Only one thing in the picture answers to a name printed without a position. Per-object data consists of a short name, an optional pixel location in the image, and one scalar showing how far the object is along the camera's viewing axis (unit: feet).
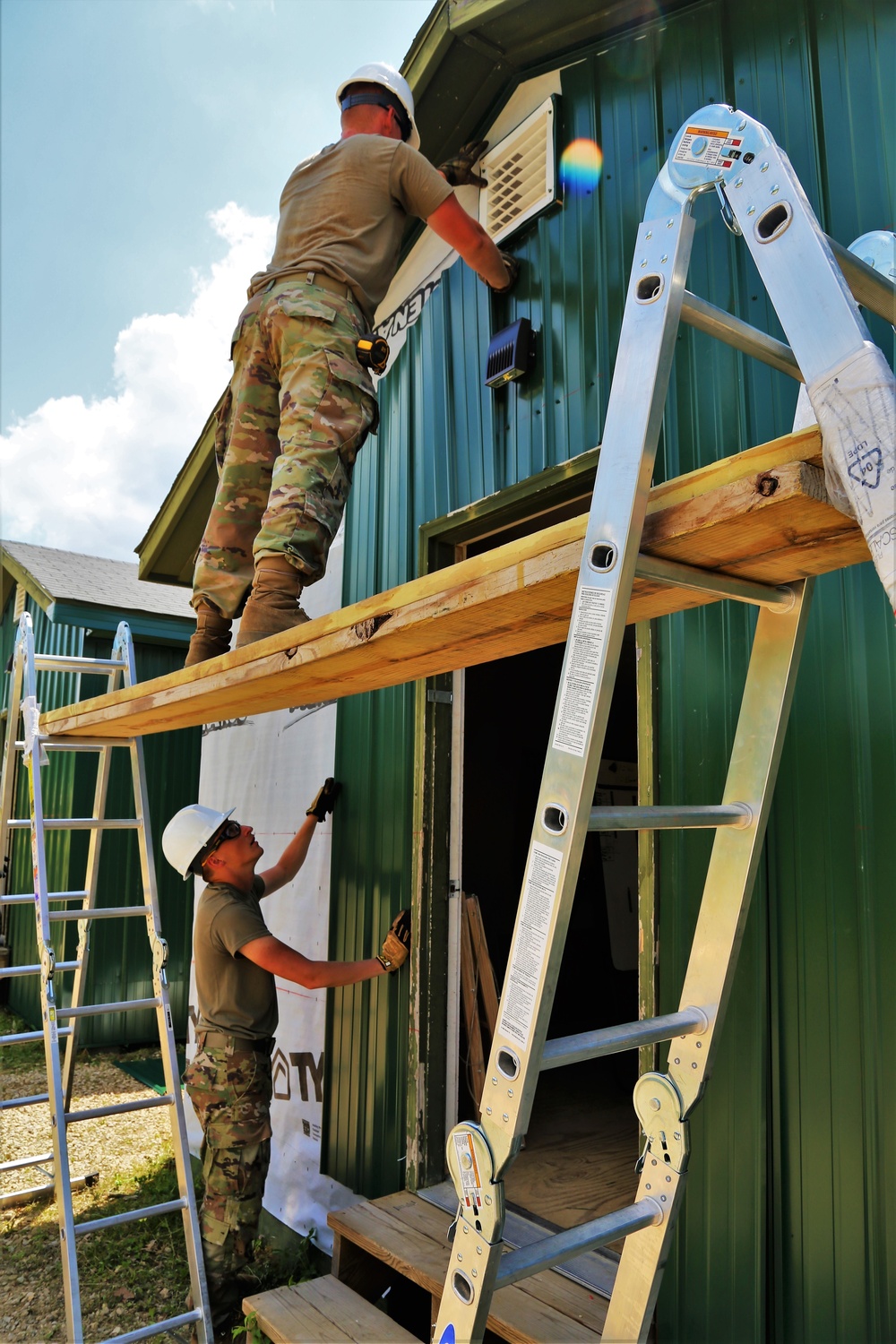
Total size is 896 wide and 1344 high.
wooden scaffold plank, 3.85
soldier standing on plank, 8.45
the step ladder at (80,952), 10.79
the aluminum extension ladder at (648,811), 3.82
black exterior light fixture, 10.68
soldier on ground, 11.73
